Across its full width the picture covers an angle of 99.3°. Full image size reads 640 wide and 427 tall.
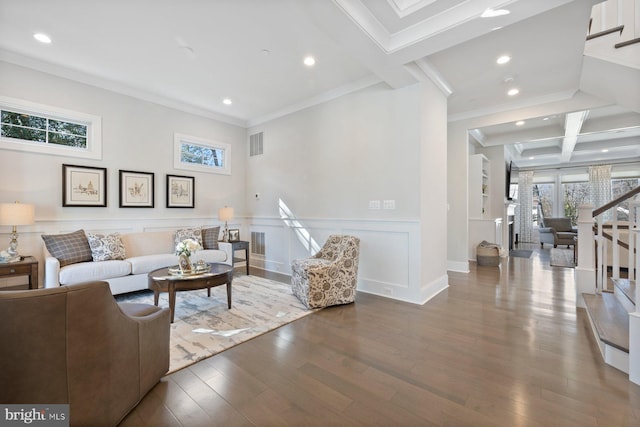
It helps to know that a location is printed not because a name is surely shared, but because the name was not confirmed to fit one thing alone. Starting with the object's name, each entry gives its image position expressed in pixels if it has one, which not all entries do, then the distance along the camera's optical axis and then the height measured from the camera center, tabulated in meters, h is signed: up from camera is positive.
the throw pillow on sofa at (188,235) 4.50 -0.34
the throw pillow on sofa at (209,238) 4.84 -0.42
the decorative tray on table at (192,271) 3.08 -0.65
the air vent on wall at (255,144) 5.79 +1.52
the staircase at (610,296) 1.92 -0.88
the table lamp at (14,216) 3.13 +0.00
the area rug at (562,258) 5.84 -1.11
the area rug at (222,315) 2.43 -1.16
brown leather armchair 1.18 -0.66
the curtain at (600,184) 8.77 +0.92
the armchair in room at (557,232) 7.67 -0.58
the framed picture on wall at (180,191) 4.95 +0.44
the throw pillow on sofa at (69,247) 3.44 -0.41
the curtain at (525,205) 10.20 +0.29
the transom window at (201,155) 5.08 +1.21
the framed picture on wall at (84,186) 3.88 +0.43
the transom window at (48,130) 3.53 +1.20
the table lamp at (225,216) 5.25 -0.03
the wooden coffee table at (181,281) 2.87 -0.73
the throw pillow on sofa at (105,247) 3.68 -0.44
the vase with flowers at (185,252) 3.12 -0.43
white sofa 3.24 -0.66
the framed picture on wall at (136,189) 4.40 +0.43
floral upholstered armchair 3.32 -0.81
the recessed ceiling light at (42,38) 3.11 +2.07
